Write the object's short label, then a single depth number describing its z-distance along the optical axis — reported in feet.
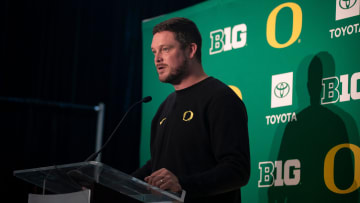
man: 13.93
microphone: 14.95
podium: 12.02
